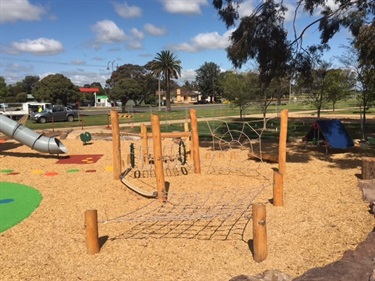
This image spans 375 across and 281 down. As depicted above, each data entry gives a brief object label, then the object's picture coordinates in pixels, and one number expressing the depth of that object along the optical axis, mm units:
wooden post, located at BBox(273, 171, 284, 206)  6965
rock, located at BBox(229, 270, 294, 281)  3777
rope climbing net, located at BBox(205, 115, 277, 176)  10285
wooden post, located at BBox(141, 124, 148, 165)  10419
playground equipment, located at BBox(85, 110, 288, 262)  4863
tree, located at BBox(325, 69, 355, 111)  26597
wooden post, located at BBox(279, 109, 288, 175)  8875
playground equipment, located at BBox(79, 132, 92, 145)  15888
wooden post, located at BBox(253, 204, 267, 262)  4699
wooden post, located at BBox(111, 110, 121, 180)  9102
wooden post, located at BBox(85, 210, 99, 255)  4969
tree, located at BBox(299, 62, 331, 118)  23992
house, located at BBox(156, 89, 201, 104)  116138
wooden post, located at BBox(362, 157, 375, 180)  8578
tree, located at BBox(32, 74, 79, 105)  49812
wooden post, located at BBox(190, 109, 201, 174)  9688
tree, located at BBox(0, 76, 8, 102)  55388
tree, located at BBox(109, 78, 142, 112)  50781
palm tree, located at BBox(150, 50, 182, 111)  57531
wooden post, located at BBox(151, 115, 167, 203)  7105
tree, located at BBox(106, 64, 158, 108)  83088
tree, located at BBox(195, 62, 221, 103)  93500
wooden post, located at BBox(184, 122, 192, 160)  11700
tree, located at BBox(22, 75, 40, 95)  117562
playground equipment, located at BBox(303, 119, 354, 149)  12250
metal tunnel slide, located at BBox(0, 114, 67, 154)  11961
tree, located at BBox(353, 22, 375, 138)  10148
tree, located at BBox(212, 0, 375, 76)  13805
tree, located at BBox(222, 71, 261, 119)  26578
